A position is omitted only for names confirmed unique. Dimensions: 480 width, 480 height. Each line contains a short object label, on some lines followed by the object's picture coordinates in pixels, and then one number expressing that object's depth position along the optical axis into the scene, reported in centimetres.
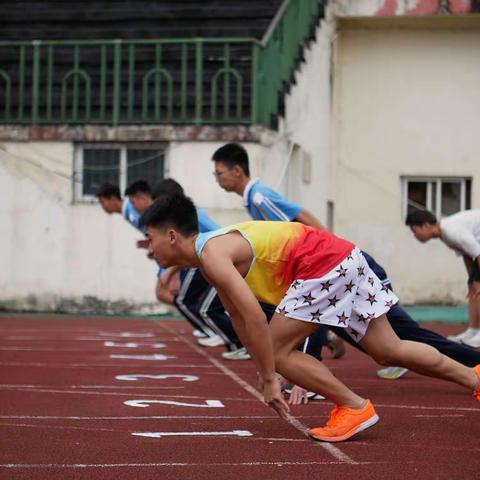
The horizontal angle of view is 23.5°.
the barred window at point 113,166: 1672
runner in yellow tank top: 573
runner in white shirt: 1047
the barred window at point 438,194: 2041
